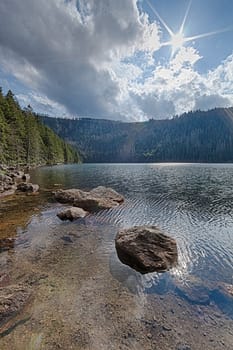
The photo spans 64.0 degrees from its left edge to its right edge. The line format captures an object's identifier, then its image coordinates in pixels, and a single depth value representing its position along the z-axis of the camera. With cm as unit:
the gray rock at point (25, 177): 3666
